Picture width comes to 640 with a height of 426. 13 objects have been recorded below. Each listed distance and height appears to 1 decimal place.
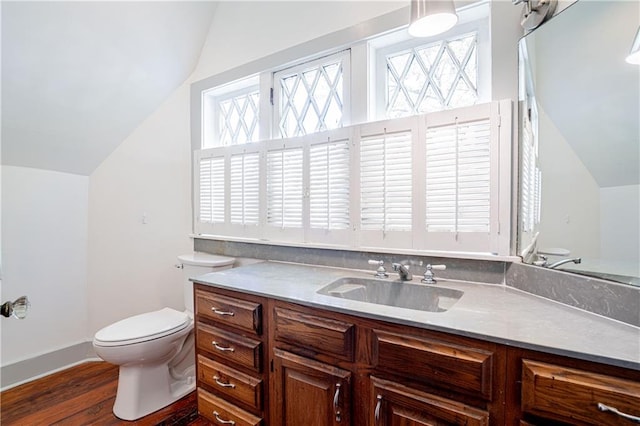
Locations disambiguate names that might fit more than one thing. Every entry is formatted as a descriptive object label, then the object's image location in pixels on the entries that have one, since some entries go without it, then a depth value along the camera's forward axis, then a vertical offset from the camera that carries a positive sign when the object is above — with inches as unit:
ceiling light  42.7 +27.8
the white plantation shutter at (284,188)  75.1 +5.8
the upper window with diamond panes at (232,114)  90.0 +30.0
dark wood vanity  30.1 -20.6
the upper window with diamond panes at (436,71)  57.4 +28.1
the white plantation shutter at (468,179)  51.7 +5.5
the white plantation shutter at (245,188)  82.7 +6.2
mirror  39.5 +9.9
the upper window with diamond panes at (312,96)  71.8 +28.7
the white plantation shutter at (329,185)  67.9 +5.8
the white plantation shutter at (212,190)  89.9 +6.2
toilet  66.6 -32.5
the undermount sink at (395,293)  52.7 -15.3
